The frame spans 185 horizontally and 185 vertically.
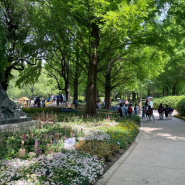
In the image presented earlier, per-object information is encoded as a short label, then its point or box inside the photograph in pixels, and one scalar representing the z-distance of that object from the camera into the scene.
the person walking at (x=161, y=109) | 16.36
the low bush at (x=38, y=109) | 15.50
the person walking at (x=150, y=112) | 15.48
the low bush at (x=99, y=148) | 5.20
